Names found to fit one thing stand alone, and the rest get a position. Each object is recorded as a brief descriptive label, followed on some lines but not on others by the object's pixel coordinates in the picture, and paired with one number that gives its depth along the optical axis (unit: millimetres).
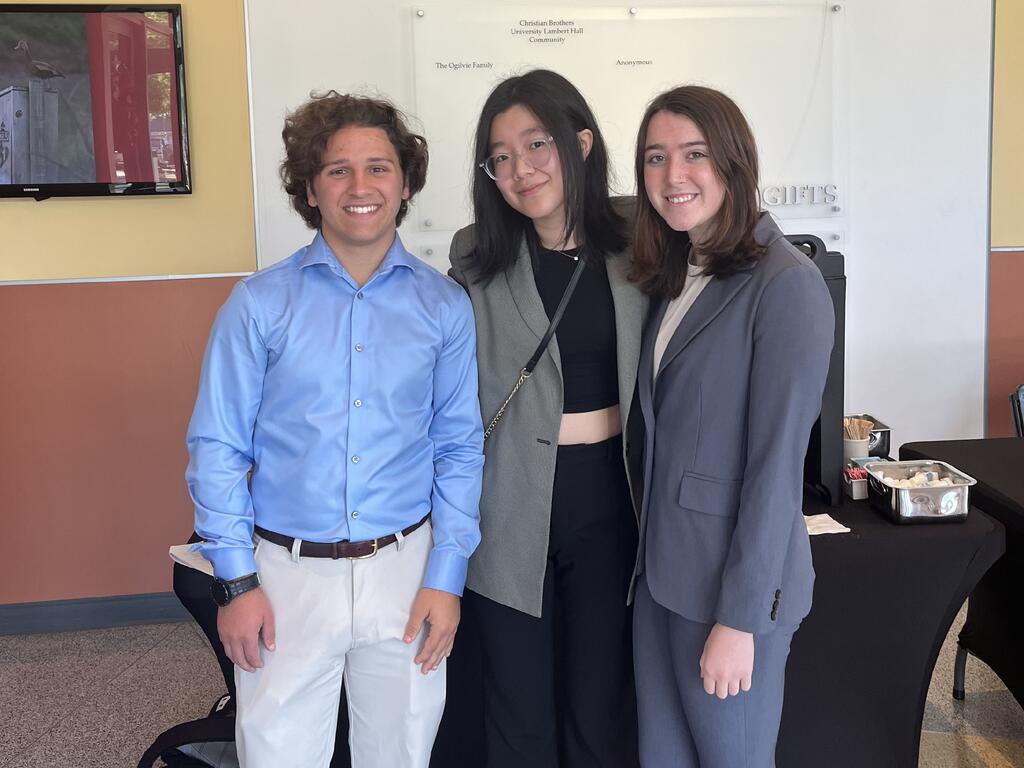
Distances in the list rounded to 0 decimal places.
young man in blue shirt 1534
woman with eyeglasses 1682
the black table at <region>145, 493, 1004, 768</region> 1827
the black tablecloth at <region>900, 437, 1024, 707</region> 2186
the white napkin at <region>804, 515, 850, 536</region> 1878
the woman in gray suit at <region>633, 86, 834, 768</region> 1369
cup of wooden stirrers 2174
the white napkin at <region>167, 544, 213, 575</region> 1750
